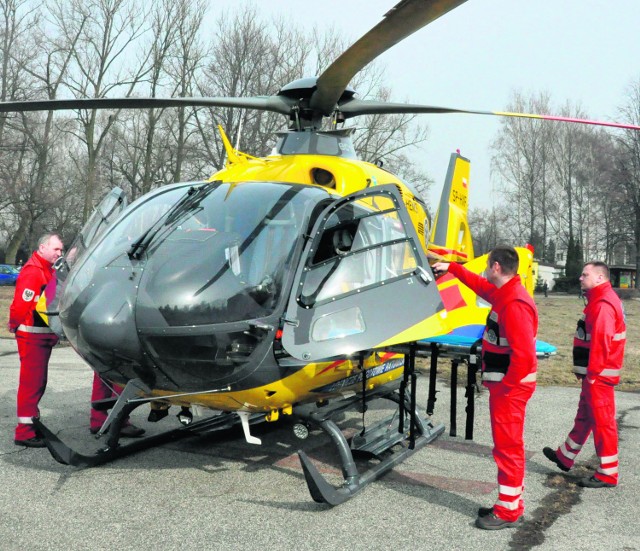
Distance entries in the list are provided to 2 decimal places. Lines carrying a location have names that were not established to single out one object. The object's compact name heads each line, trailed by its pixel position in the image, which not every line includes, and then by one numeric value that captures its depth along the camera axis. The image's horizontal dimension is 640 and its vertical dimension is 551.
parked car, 34.91
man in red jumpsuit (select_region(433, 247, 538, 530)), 4.01
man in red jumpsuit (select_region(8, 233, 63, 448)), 5.48
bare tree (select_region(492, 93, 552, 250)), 49.56
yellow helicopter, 3.88
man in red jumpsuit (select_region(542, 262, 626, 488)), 4.85
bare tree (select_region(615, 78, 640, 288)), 43.25
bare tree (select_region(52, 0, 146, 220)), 31.42
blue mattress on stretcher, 4.93
